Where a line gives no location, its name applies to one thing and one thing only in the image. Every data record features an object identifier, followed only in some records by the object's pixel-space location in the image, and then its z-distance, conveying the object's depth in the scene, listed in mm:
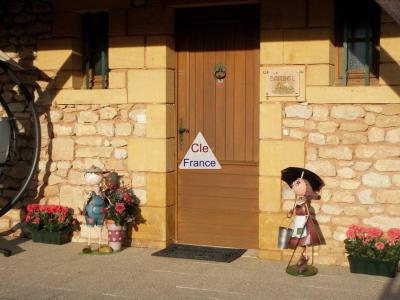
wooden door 7617
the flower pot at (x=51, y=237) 7978
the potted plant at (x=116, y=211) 7473
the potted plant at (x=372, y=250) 6531
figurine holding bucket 6691
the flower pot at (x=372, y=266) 6543
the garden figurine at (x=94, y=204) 7465
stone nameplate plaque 7113
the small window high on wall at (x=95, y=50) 8211
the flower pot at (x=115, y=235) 7535
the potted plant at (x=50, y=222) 7973
